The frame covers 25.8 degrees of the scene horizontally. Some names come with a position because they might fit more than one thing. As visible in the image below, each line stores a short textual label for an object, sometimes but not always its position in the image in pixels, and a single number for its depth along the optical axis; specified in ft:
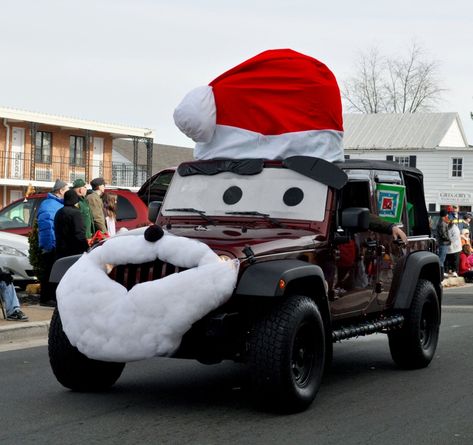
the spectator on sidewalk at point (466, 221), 92.89
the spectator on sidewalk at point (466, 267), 85.76
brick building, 156.87
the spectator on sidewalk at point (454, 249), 81.71
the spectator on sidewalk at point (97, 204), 52.06
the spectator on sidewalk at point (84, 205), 48.96
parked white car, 56.65
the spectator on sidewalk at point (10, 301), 42.04
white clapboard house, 197.67
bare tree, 266.36
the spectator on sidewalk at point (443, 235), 81.00
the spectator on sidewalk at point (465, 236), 87.01
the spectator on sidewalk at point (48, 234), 48.57
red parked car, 55.62
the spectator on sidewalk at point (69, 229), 47.24
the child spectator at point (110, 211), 52.16
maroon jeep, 23.81
